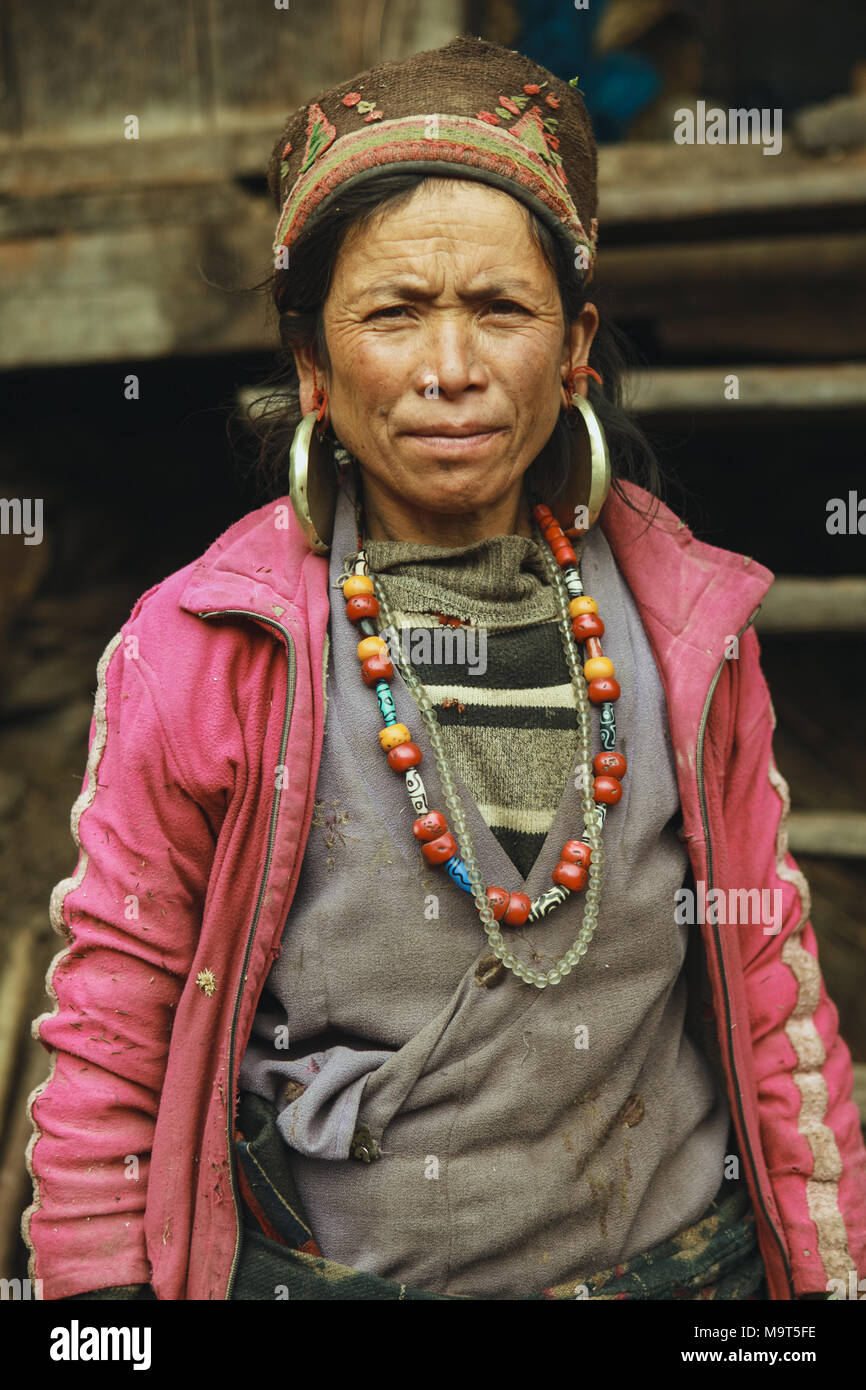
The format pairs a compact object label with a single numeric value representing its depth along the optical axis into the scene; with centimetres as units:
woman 142
